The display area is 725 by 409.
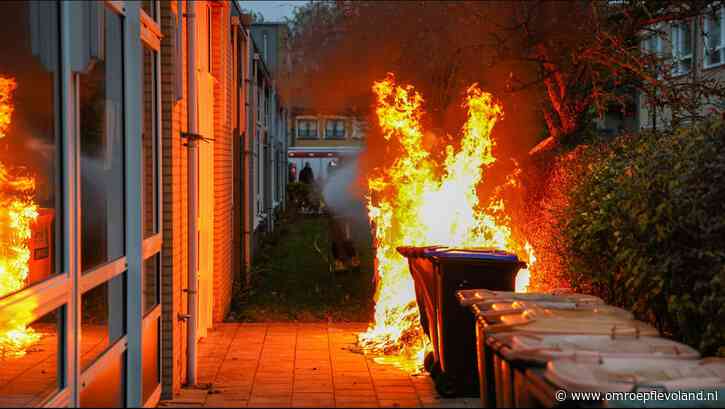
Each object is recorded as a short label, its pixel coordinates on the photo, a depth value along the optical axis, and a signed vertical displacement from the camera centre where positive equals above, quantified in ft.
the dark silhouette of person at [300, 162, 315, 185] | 126.62 +2.02
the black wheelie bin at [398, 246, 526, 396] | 27.12 -3.16
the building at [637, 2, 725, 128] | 45.52 +11.01
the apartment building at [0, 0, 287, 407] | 17.56 -0.02
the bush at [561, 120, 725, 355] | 23.43 -1.14
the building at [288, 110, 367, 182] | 85.52 +6.44
